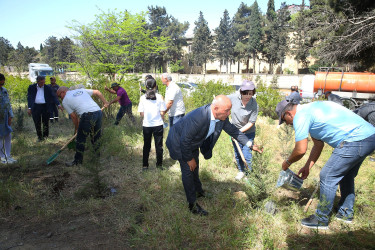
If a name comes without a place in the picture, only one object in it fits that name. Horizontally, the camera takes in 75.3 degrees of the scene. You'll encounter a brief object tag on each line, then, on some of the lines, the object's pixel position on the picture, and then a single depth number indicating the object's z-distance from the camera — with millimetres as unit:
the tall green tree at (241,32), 41719
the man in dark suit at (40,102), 5746
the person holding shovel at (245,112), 3646
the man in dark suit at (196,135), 2591
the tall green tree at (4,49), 51625
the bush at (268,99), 8953
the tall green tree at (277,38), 34438
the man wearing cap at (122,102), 7004
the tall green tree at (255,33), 38250
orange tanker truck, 11453
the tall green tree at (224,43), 45378
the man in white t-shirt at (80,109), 4070
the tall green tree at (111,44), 8211
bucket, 2793
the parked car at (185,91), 10038
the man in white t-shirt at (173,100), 4684
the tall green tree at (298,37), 27816
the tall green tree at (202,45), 43906
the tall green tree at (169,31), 45312
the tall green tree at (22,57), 43531
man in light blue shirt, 2406
